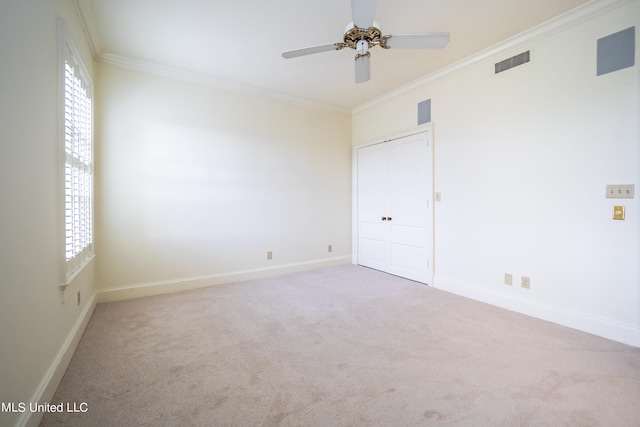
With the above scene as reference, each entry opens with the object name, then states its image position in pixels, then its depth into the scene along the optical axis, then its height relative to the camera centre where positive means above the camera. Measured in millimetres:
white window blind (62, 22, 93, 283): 2193 +453
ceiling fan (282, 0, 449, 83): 2130 +1375
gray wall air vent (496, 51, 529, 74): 2959 +1609
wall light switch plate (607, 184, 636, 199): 2320 +167
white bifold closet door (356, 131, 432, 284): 4055 +86
